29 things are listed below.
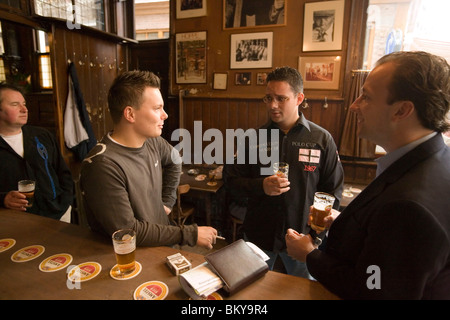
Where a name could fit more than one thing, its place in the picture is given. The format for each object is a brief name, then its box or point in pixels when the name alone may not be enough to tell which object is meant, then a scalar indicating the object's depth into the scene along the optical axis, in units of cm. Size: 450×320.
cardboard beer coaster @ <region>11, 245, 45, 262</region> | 121
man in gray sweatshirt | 127
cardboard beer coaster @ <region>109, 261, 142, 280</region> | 109
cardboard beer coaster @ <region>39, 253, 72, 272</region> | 114
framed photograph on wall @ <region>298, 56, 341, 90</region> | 353
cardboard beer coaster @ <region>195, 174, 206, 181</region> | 362
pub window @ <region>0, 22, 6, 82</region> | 516
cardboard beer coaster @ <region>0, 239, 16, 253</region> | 129
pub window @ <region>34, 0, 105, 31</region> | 345
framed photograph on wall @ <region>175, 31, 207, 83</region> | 411
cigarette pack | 111
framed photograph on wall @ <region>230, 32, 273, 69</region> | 376
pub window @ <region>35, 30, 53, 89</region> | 517
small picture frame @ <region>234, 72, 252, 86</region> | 394
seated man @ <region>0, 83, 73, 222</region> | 210
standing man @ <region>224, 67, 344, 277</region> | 198
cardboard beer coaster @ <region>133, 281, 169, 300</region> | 99
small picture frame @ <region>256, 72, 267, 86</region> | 385
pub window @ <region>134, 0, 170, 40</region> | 529
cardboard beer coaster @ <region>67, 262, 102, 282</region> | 108
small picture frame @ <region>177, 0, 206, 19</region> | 399
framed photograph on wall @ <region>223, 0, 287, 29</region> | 364
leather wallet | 101
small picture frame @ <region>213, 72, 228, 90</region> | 407
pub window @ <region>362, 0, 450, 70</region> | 318
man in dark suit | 77
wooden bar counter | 100
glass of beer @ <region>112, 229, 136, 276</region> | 108
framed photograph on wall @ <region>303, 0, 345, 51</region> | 340
